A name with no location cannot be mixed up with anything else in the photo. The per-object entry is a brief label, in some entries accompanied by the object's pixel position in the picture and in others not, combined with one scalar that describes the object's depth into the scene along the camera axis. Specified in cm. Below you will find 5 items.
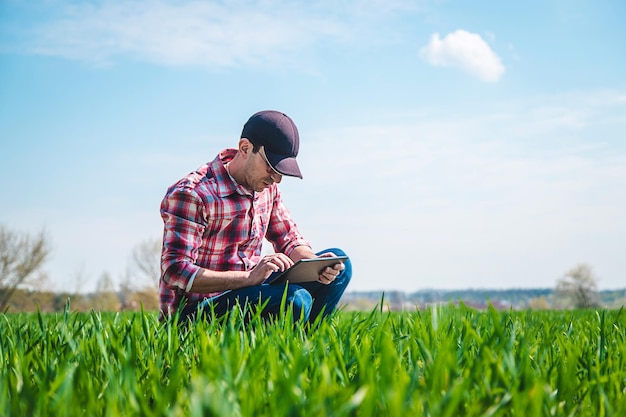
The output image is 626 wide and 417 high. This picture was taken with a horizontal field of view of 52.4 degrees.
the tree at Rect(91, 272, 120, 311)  5366
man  381
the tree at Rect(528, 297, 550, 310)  7322
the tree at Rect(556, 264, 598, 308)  5881
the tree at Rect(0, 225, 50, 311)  3497
